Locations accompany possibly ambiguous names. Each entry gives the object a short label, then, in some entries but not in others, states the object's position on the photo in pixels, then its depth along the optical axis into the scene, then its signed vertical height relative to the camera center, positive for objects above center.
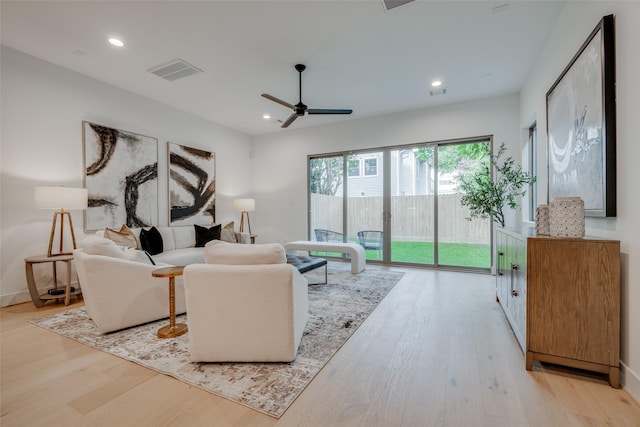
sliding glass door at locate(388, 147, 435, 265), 5.19 +0.10
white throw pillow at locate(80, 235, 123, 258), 2.57 -0.31
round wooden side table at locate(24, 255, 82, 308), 3.13 -0.78
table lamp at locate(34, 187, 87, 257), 3.15 +0.15
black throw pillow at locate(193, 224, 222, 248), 4.98 -0.40
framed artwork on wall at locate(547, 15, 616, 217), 1.82 +0.64
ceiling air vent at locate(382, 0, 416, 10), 2.52 +1.90
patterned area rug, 1.70 -1.09
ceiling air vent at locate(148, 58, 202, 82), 3.60 +1.93
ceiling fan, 3.62 +1.38
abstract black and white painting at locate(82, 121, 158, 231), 3.99 +0.56
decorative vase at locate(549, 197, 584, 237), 1.81 -0.05
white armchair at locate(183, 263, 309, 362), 1.88 -0.68
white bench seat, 4.75 -0.66
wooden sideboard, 1.68 -0.59
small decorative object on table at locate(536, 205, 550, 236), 2.18 -0.08
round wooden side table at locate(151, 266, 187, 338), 2.32 -0.89
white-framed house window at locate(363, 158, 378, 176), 5.71 +0.92
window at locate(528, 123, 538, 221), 3.92 +0.64
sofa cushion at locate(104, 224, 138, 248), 3.63 -0.31
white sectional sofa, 2.43 -0.68
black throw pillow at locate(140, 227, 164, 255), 4.20 -0.42
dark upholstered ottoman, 3.54 -0.69
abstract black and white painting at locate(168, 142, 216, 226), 5.13 +0.54
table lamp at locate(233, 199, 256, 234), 6.06 +0.16
